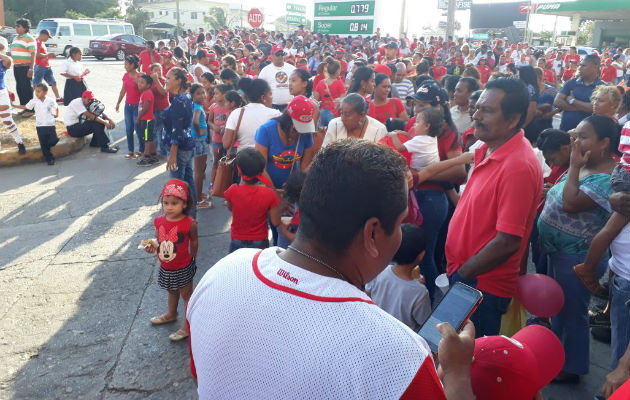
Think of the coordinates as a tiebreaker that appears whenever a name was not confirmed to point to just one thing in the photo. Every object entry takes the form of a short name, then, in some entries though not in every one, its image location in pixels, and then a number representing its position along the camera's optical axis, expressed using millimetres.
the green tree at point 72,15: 40119
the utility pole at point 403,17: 27031
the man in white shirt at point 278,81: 8562
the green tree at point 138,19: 44031
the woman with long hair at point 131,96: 8570
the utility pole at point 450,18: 20547
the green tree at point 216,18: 59344
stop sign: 22625
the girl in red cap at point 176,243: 3701
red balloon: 2641
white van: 25578
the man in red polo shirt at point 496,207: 2346
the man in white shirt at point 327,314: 988
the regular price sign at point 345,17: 25906
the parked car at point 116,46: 26156
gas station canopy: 32094
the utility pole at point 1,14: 30344
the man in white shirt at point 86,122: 8883
